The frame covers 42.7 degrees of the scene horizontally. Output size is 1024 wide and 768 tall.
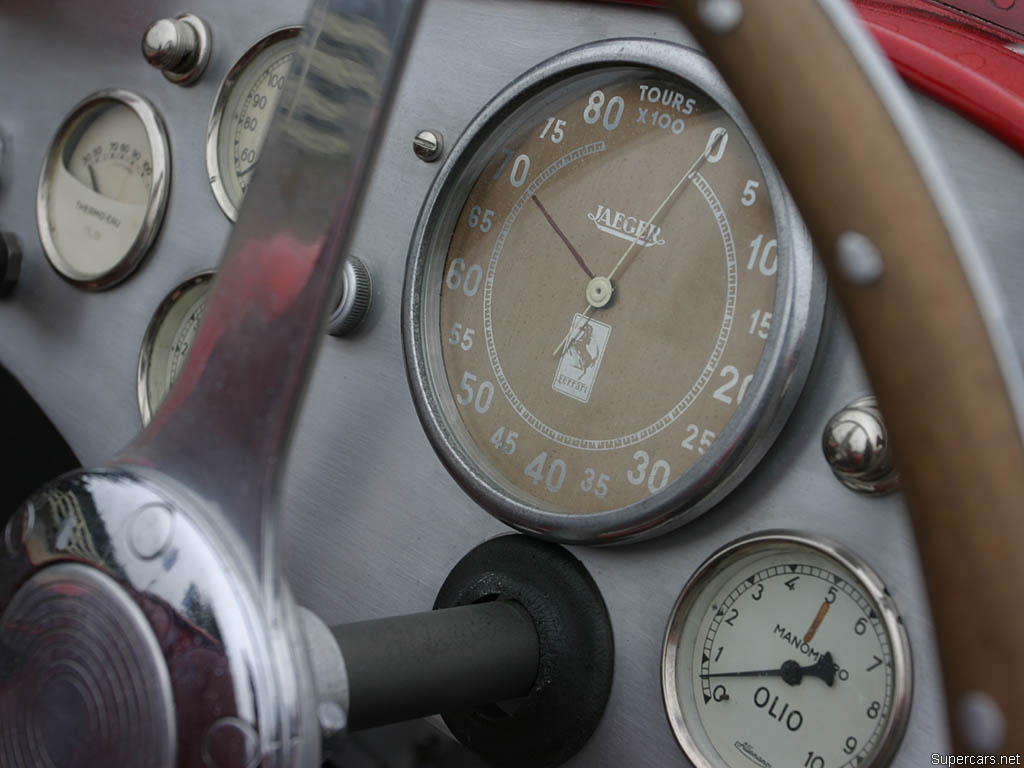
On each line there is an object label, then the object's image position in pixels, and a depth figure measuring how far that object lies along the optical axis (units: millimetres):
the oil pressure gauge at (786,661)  270
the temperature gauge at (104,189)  438
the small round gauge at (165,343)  431
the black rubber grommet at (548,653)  312
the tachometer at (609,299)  290
